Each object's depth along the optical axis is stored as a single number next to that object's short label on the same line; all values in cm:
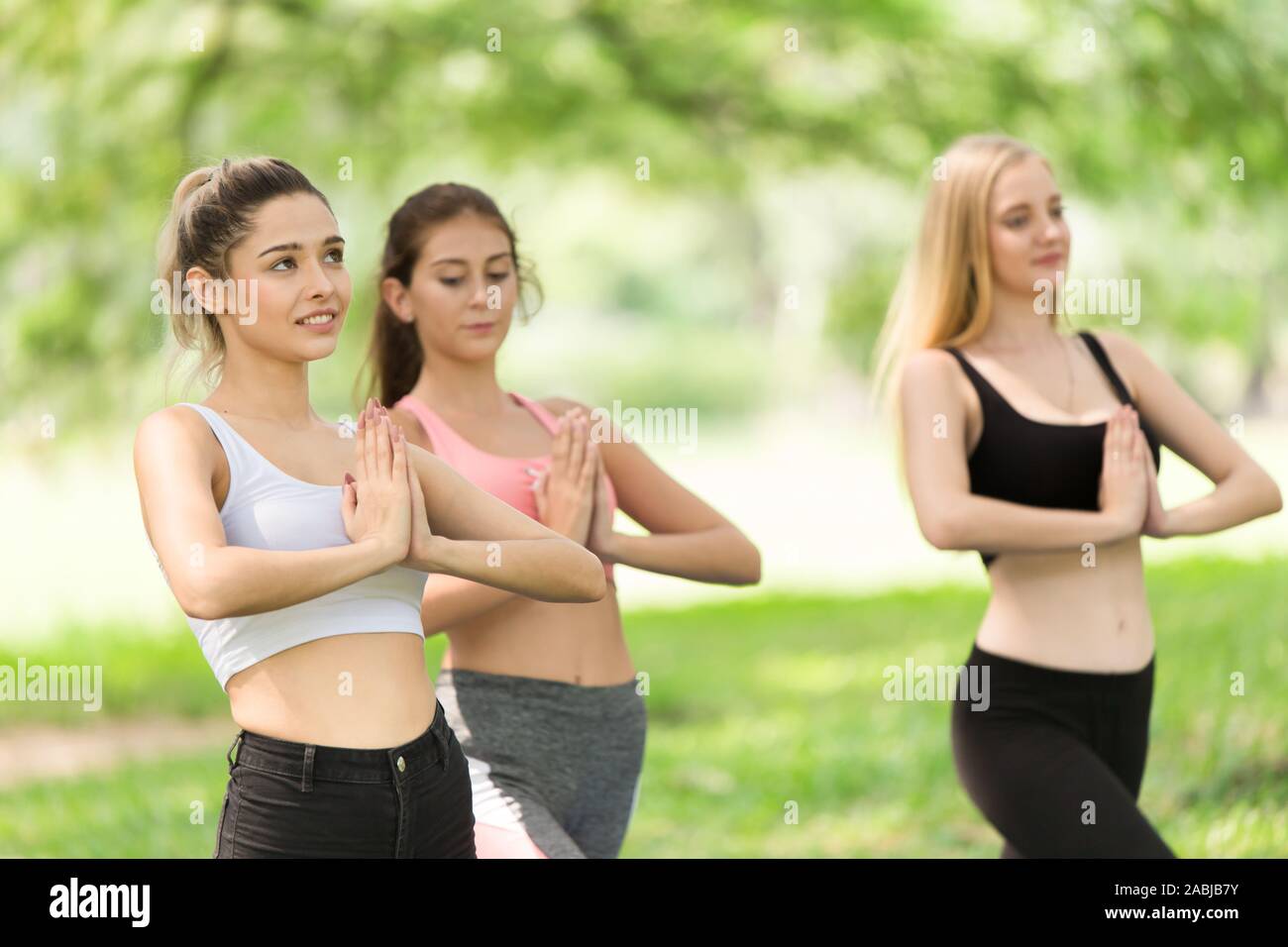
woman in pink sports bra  319
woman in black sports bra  339
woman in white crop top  235
